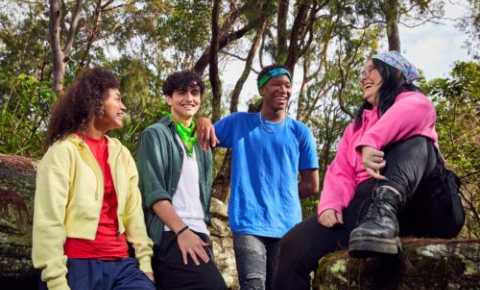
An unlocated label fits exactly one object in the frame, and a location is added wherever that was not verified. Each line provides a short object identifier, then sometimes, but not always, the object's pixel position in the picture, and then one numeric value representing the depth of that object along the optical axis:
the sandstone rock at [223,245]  5.36
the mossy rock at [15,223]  3.74
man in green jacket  2.98
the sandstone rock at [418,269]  2.29
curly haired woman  2.64
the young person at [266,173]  3.53
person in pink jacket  2.39
